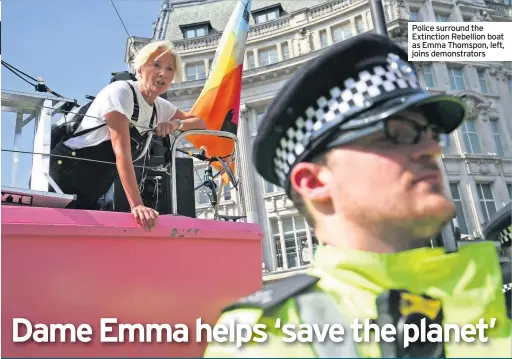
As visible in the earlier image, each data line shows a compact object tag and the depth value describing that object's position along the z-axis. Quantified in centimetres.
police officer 82
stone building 1769
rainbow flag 346
